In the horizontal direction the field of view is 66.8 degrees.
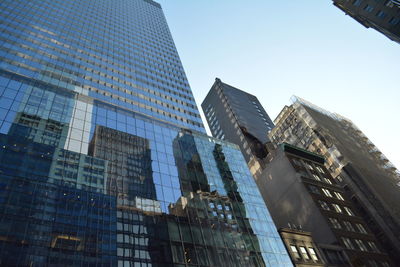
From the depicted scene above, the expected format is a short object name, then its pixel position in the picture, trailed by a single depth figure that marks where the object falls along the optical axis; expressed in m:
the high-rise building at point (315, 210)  49.62
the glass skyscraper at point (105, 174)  28.84
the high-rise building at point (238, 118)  106.62
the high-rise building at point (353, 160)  68.81
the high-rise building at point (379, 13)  65.88
